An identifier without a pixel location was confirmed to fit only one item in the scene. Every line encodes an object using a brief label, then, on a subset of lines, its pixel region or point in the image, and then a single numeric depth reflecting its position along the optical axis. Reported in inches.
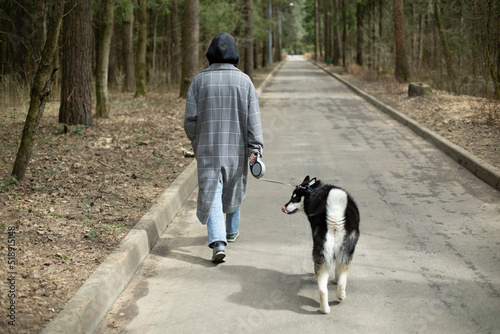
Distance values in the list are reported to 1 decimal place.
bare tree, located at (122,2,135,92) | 844.6
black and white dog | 158.4
